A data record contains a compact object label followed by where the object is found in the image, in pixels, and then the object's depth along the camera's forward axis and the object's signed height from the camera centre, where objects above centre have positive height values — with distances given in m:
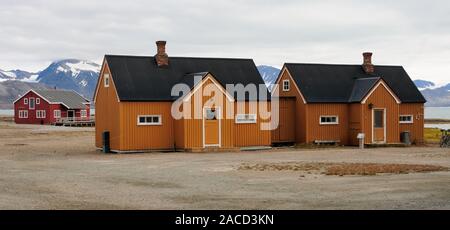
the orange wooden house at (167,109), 37.03 +0.43
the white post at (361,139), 39.53 -1.40
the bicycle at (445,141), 40.41 -1.57
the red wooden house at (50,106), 90.94 +1.53
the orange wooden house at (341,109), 42.44 +0.47
